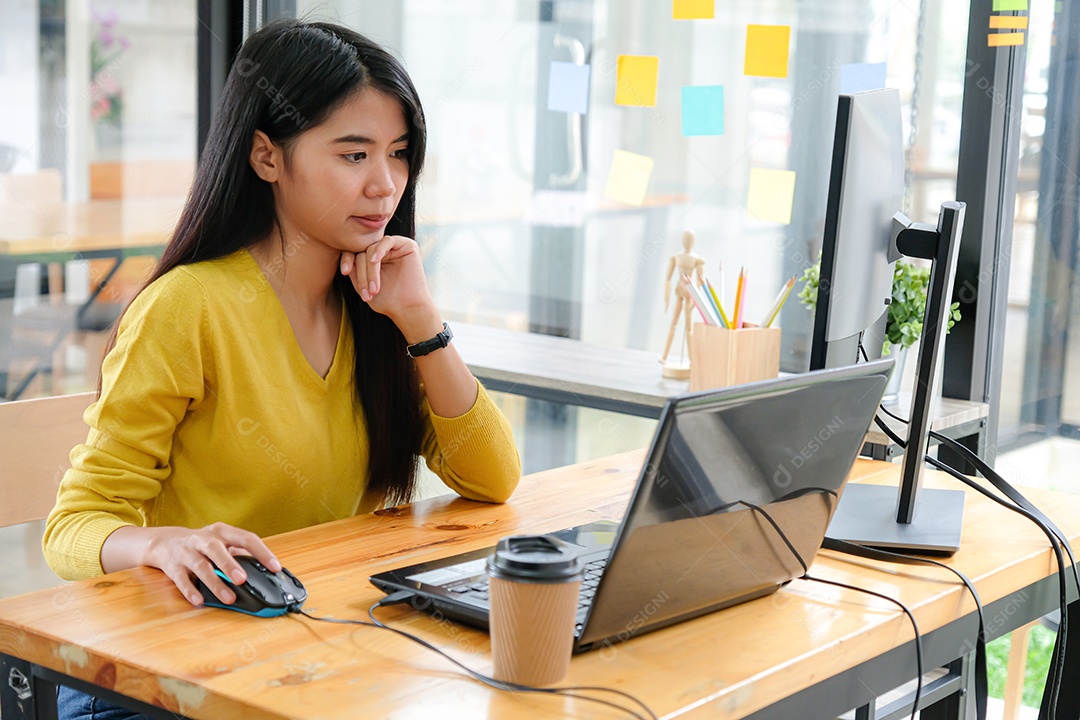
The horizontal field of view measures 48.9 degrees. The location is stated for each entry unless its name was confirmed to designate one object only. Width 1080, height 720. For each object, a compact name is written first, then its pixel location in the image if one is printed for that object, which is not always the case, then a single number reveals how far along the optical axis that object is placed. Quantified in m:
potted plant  1.84
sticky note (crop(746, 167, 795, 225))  2.39
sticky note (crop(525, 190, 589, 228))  2.76
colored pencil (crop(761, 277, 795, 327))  2.03
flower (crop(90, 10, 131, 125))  2.55
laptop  0.86
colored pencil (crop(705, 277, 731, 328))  2.04
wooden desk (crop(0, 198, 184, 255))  2.44
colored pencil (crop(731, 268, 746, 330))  2.03
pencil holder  1.99
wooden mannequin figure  2.21
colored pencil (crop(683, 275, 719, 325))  2.06
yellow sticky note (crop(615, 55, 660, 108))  2.57
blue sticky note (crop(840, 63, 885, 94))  2.24
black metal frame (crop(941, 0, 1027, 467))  2.06
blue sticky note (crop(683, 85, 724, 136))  2.48
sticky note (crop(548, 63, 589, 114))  2.69
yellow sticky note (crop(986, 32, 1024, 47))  2.03
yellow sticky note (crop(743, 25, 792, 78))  2.35
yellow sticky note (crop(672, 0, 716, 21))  2.46
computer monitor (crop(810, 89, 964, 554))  1.21
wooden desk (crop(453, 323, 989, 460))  1.97
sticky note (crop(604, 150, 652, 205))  2.64
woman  1.29
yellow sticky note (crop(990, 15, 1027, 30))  2.02
